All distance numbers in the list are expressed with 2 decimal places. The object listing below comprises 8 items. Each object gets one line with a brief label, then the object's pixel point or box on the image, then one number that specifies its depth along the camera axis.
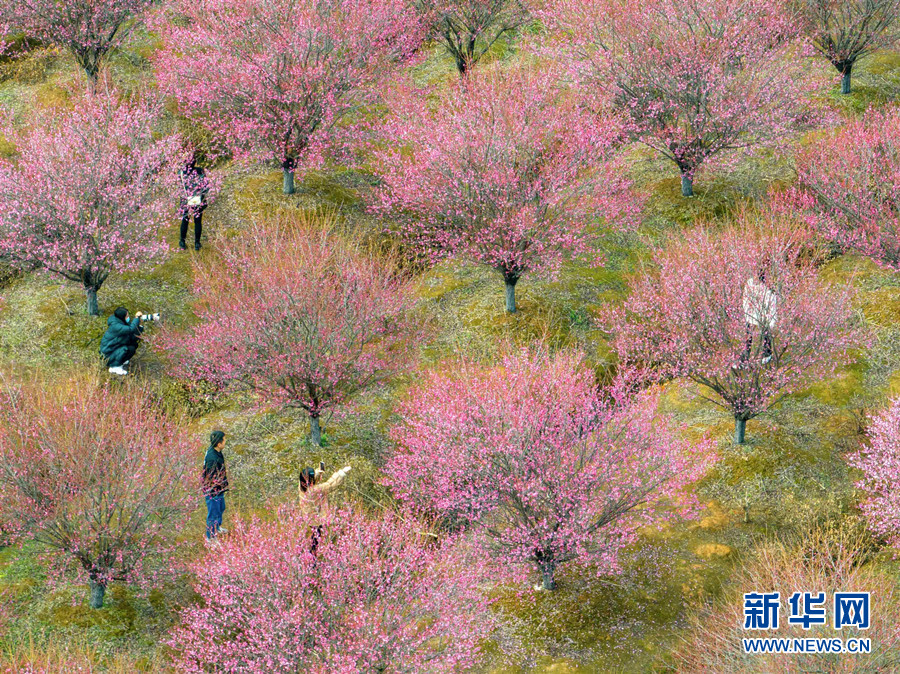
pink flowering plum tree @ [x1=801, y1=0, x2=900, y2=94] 41.25
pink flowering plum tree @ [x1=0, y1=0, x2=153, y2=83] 39.00
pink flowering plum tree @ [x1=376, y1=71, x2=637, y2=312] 31.23
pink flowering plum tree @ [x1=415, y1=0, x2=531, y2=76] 43.03
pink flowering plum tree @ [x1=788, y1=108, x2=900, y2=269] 32.72
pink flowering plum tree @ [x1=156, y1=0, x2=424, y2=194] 34.69
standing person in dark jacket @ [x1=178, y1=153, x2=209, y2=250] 32.50
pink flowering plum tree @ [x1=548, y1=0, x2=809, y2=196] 36.03
